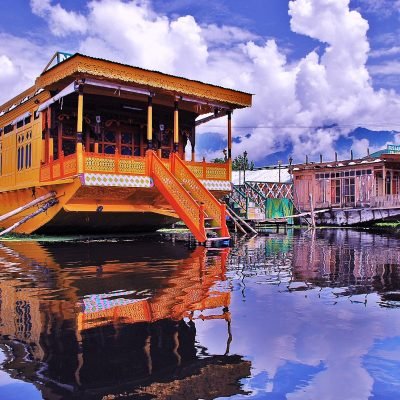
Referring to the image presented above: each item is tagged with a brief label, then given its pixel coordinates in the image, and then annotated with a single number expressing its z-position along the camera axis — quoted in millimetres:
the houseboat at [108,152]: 14883
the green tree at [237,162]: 61206
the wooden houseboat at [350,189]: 29509
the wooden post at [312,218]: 28388
